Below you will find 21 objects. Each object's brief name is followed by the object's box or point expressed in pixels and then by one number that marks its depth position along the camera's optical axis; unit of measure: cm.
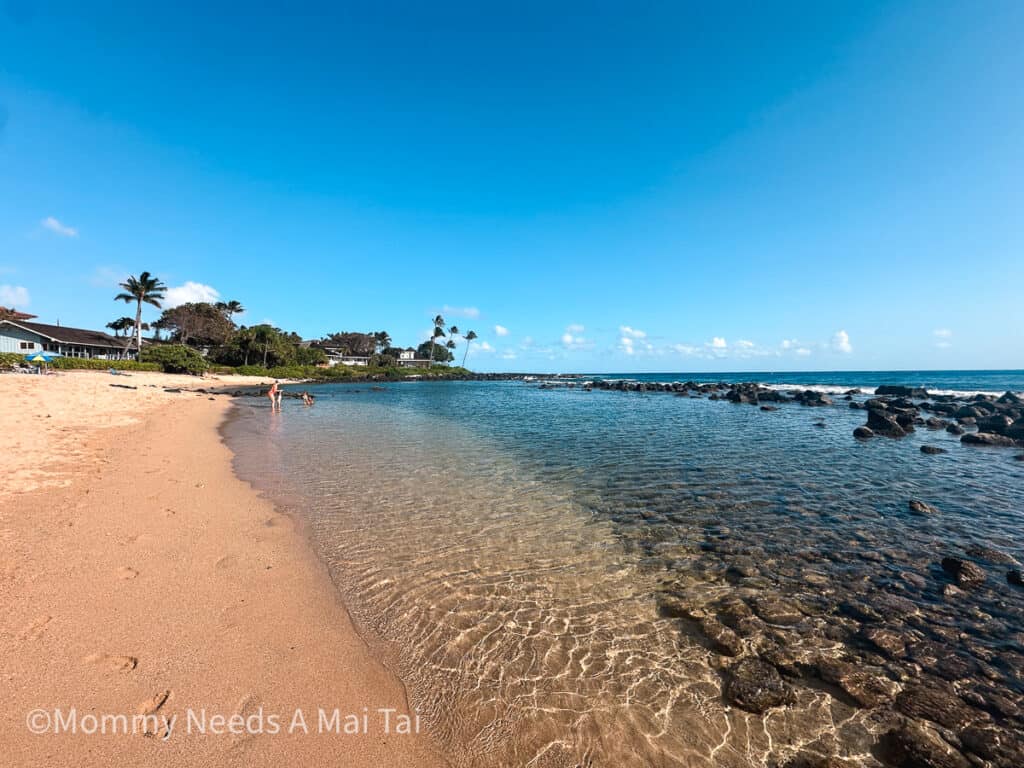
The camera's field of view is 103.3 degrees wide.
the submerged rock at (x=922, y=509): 1030
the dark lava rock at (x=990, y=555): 766
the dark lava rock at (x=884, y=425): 2275
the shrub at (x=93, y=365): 5053
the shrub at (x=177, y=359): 6338
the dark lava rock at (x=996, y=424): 2269
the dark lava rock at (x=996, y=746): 376
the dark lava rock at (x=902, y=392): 4983
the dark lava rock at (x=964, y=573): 688
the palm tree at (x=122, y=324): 7938
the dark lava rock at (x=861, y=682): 450
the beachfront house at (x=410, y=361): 14875
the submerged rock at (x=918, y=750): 374
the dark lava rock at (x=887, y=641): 523
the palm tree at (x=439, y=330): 15412
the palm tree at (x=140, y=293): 6700
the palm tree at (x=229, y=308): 9356
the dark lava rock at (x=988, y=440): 1995
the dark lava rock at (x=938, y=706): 420
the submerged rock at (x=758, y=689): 441
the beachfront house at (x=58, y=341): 5612
